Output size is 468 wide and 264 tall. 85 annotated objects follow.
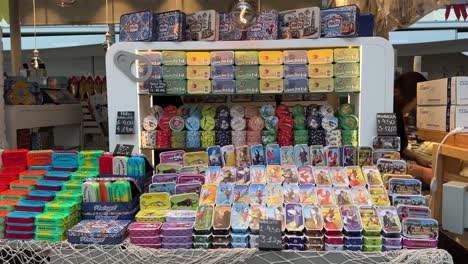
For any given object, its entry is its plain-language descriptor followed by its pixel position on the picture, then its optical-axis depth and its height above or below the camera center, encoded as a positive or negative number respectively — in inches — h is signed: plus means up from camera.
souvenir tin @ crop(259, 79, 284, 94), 100.7 +7.1
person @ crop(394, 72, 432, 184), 121.2 +1.0
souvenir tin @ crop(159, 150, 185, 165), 80.5 -9.1
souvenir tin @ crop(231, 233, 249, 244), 59.8 -19.6
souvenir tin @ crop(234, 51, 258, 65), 100.4 +14.6
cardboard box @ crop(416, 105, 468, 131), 72.6 -1.1
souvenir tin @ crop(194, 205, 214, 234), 60.3 -17.1
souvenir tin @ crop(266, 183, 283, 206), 64.9 -14.2
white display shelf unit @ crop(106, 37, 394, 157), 98.3 +10.0
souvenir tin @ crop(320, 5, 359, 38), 96.7 +23.3
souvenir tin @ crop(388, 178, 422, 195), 67.5 -13.3
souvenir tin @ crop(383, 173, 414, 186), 69.9 -11.9
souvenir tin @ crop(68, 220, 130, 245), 61.9 -19.6
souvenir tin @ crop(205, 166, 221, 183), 72.6 -11.6
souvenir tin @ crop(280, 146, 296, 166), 78.9 -9.1
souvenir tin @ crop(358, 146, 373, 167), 78.7 -9.3
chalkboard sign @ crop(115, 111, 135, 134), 104.2 -2.4
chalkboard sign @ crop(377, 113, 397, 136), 96.0 -3.3
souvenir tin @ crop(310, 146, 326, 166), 77.9 -8.9
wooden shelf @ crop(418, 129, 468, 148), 68.1 -5.2
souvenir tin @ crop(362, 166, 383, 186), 69.1 -11.8
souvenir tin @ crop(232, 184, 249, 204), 65.7 -14.2
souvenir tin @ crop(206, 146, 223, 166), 79.7 -9.1
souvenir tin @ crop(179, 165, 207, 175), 75.6 -11.2
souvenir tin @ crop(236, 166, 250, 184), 72.3 -11.9
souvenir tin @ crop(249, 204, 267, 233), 59.9 -16.5
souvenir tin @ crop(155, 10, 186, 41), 101.7 +23.7
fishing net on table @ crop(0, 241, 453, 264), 56.1 -21.8
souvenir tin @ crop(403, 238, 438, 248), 57.6 -19.9
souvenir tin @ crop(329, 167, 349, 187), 69.3 -11.9
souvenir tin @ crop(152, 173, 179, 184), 72.9 -12.3
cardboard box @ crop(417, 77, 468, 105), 72.0 +4.1
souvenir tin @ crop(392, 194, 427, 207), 64.2 -15.0
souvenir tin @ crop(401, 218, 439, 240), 58.2 -17.9
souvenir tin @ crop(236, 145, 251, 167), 80.7 -9.3
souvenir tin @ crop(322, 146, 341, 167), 77.4 -8.8
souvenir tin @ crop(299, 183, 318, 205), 65.0 -14.2
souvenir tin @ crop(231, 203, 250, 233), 59.9 -16.9
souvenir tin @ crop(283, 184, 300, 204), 65.5 -14.1
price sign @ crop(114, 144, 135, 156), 77.8 -7.4
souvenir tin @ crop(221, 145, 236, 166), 80.3 -9.0
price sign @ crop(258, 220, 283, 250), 57.6 -18.6
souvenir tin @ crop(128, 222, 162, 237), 61.2 -18.7
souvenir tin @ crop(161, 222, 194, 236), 60.8 -18.7
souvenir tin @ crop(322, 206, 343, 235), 58.8 -16.9
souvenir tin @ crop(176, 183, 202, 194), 70.2 -13.7
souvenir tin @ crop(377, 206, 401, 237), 58.4 -16.9
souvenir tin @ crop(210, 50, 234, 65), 100.6 +14.6
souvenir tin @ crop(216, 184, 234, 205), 65.5 -14.2
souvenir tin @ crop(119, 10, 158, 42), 101.8 +23.6
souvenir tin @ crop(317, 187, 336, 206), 64.7 -14.4
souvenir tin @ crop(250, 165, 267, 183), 71.9 -11.7
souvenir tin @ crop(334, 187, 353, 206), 64.6 -14.4
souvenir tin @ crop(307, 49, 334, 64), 98.3 +14.6
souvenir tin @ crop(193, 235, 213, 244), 60.2 -19.8
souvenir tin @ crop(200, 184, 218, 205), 65.9 -14.3
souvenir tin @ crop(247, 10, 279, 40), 102.0 +22.5
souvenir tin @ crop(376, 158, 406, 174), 73.9 -10.6
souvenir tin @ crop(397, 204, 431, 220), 61.4 -16.1
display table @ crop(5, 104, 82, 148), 125.2 -1.1
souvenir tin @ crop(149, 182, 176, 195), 71.4 -13.8
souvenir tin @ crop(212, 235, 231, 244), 60.2 -19.9
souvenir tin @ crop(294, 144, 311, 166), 78.7 -8.9
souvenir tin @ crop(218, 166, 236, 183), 72.2 -11.8
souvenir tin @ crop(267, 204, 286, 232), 60.1 -16.2
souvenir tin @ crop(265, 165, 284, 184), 71.1 -11.6
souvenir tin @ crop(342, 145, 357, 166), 77.7 -8.7
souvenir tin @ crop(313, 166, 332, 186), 69.9 -11.9
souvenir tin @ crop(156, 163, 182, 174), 77.6 -11.0
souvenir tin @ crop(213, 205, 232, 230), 60.2 -16.9
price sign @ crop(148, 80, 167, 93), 102.4 +7.5
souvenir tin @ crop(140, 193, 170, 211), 68.6 -15.5
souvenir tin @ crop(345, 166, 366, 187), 69.4 -11.8
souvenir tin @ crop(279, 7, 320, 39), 98.3 +23.6
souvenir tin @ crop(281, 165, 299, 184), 70.9 -11.6
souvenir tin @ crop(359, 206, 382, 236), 58.6 -17.0
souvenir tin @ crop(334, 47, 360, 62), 98.5 +14.8
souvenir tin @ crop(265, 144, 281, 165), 79.4 -8.8
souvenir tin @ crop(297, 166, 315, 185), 70.6 -11.7
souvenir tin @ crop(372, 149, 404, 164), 80.2 -9.1
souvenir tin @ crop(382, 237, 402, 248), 58.1 -19.7
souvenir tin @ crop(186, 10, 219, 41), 102.0 +23.7
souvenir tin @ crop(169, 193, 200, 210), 68.6 -15.5
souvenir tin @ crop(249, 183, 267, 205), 65.4 -14.1
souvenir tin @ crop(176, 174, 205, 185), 72.1 -12.4
